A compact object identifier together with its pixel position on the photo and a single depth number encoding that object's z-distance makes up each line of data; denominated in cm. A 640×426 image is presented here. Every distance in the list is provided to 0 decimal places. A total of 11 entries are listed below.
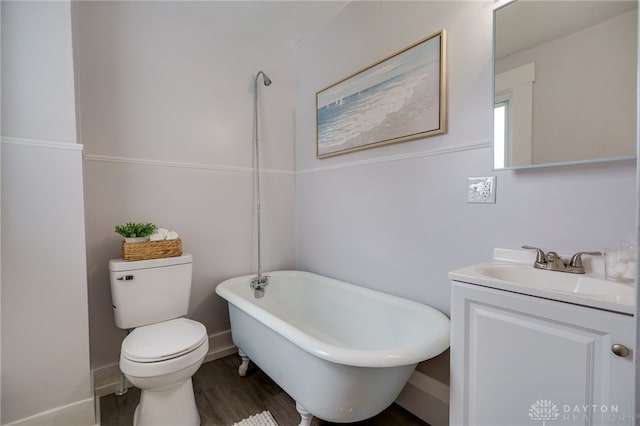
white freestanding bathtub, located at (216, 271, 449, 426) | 111
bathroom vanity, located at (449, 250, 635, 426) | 75
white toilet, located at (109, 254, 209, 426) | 128
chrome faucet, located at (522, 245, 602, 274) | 107
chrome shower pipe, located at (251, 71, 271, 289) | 233
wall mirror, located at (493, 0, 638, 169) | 102
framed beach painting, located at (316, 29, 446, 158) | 155
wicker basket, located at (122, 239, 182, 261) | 162
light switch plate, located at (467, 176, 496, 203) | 134
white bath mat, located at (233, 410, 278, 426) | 148
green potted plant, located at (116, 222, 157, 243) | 163
